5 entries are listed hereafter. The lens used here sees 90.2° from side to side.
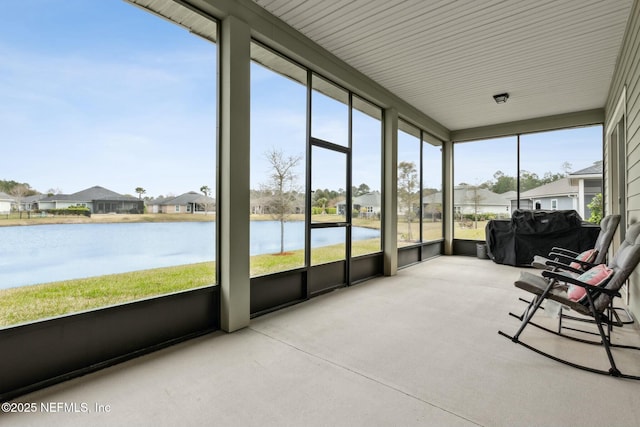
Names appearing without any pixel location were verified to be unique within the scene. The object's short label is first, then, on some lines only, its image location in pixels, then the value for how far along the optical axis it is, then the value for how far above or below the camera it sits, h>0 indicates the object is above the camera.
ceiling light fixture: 5.22 +1.85
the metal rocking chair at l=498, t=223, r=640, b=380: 2.31 -0.67
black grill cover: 5.88 -0.51
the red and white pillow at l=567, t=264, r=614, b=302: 2.52 -0.60
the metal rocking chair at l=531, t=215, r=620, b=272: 3.49 -0.48
